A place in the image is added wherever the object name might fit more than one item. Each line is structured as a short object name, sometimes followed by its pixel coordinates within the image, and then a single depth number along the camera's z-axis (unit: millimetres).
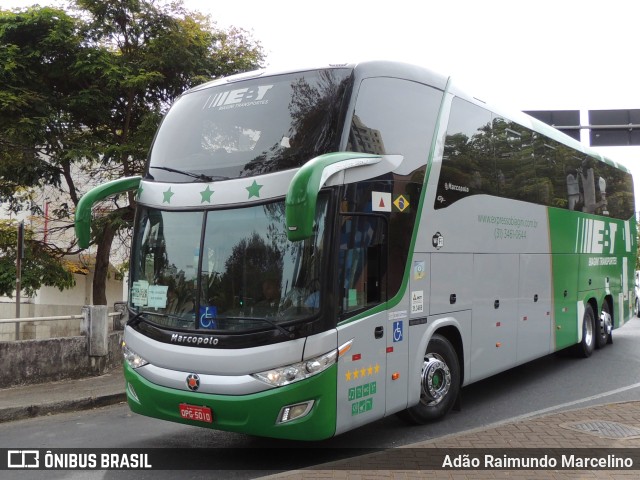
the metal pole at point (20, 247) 10398
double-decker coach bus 5543
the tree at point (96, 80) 12648
